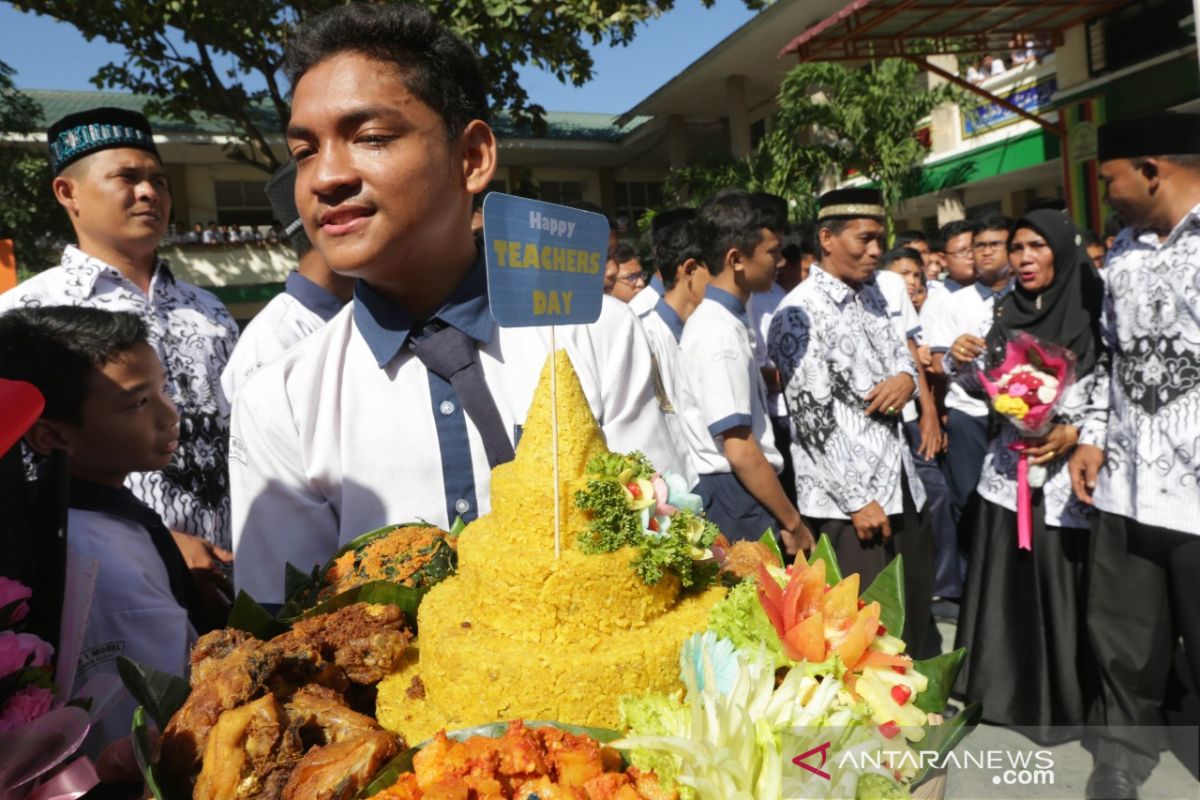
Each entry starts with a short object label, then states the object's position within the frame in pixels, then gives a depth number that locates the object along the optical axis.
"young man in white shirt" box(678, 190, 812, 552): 4.12
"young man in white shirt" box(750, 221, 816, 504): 5.50
